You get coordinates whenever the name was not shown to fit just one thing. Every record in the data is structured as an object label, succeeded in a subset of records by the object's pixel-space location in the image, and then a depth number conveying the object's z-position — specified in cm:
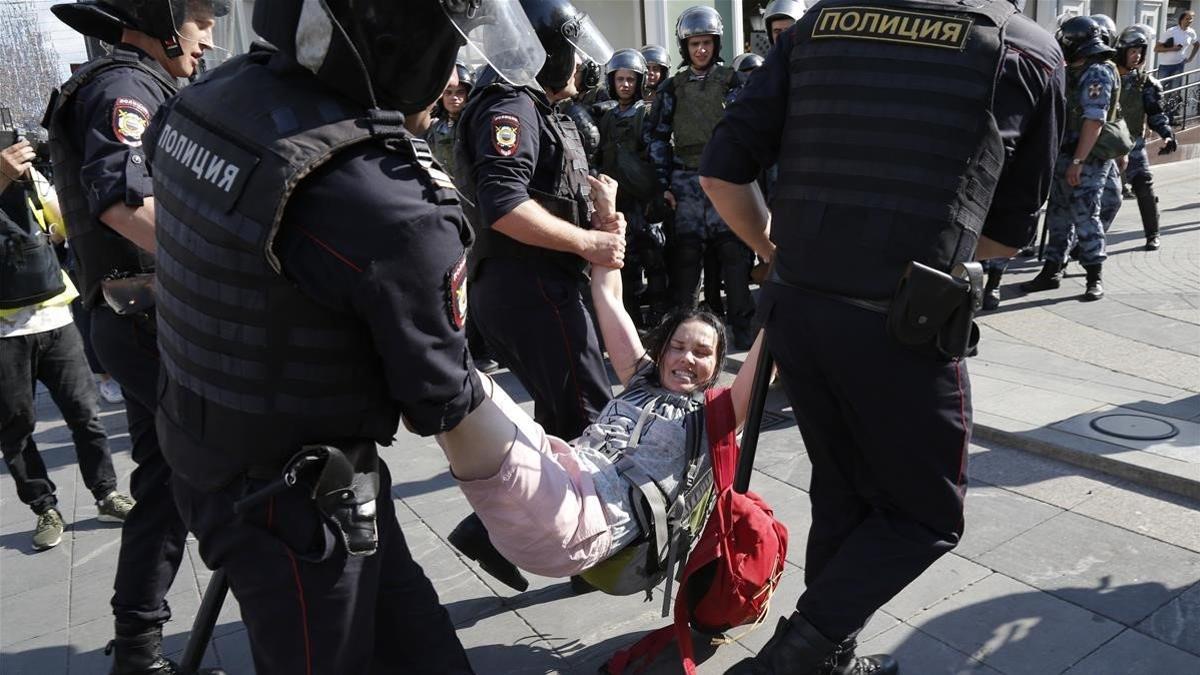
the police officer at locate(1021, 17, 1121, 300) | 632
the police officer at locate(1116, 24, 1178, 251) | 748
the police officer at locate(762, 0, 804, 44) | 686
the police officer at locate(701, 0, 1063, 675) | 199
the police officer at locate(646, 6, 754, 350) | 632
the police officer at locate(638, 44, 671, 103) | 875
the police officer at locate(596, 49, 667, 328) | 676
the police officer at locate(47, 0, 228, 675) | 246
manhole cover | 371
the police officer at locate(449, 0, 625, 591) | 272
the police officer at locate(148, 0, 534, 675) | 134
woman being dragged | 177
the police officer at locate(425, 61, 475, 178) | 679
